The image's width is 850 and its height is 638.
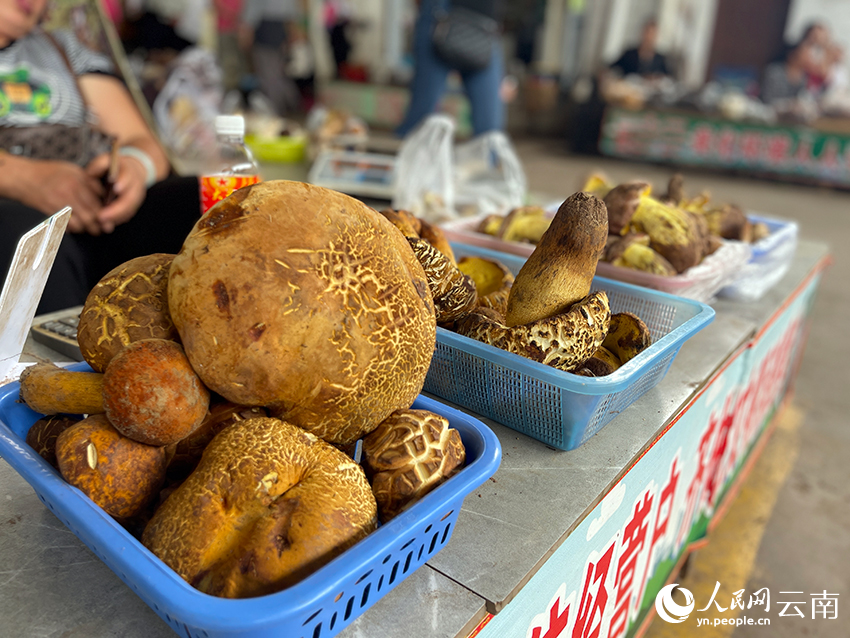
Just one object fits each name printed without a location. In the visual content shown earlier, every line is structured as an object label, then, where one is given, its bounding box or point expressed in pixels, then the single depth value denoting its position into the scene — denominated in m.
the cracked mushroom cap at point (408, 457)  0.62
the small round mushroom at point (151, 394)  0.55
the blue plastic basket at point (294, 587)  0.46
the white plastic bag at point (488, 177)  2.20
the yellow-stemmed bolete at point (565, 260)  0.85
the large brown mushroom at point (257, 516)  0.51
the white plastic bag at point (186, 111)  3.69
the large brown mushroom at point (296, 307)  0.58
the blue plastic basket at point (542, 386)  0.82
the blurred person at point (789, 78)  7.46
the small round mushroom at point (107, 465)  0.56
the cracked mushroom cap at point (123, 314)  0.63
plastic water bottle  1.06
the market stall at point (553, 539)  0.62
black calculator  1.07
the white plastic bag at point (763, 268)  1.57
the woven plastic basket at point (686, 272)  1.24
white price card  0.74
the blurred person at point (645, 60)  8.19
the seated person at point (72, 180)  1.53
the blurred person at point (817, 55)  7.38
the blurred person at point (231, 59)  8.52
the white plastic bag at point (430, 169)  2.12
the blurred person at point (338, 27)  9.37
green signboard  6.41
